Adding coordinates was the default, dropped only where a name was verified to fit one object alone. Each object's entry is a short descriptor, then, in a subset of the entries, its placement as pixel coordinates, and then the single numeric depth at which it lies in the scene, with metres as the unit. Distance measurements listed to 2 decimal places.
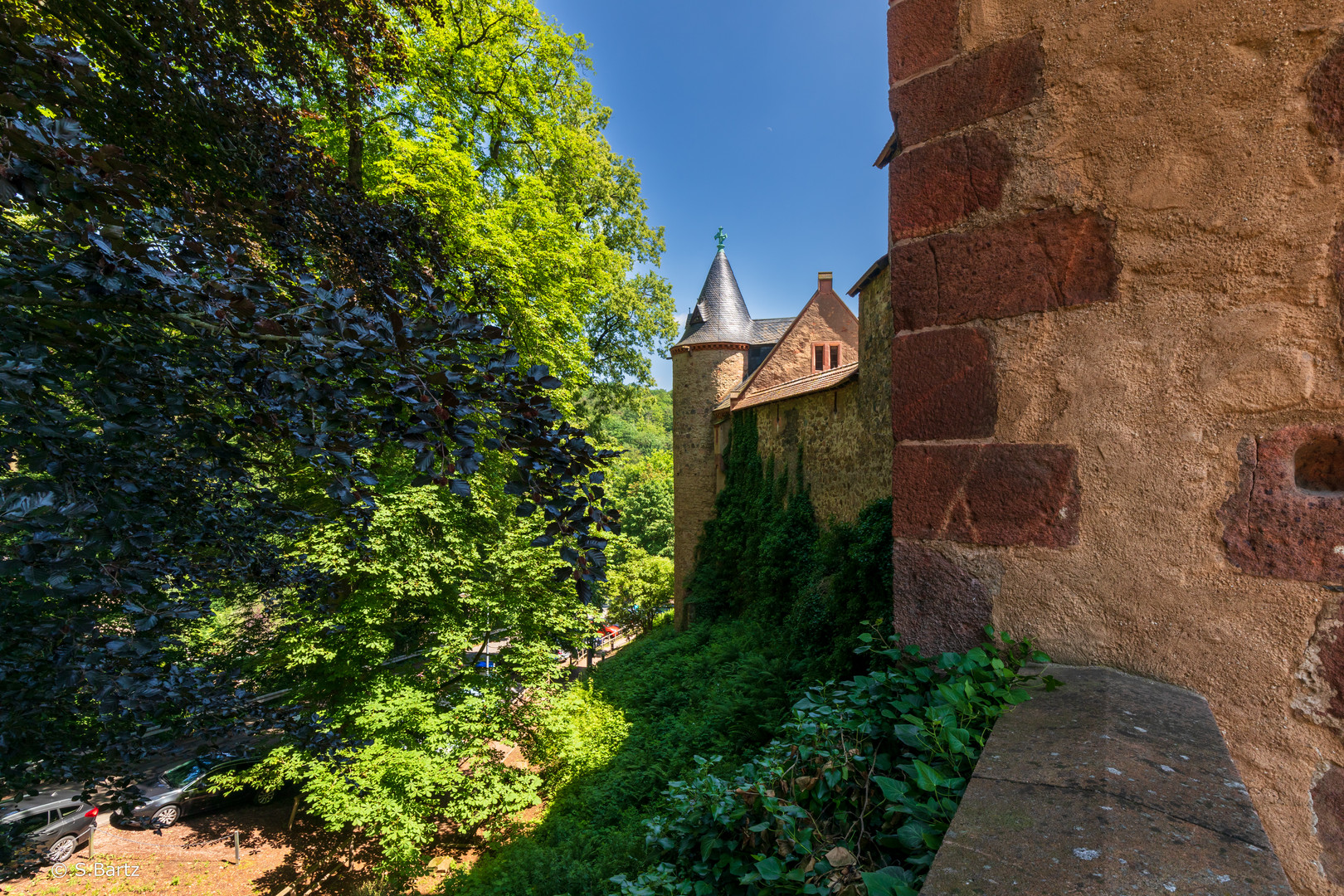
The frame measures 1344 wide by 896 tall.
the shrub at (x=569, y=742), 8.92
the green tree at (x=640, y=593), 21.53
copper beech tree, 1.36
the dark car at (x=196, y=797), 8.66
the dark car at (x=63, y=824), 8.34
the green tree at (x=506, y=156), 7.48
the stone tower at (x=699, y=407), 16.55
